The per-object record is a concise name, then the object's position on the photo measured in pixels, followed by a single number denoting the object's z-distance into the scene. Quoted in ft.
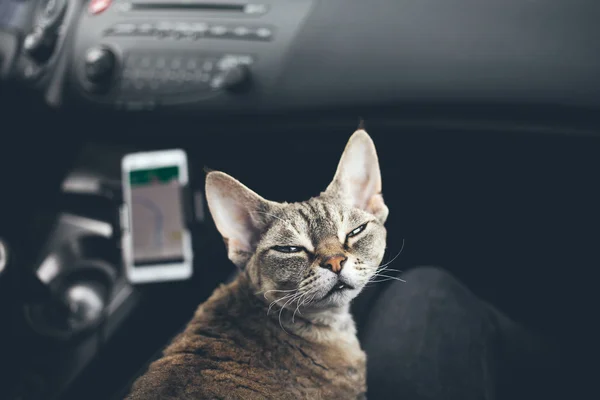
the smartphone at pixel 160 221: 2.56
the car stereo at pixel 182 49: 2.73
